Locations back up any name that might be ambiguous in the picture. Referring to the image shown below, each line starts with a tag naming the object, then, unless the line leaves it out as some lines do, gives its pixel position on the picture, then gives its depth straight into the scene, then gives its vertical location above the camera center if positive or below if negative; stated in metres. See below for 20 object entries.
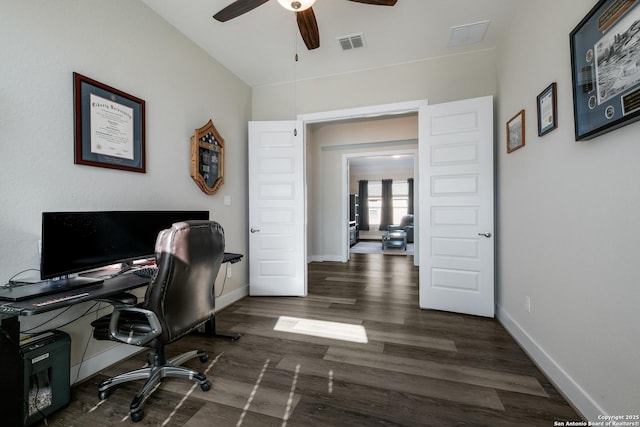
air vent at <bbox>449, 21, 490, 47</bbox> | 2.62 +1.81
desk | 1.22 -0.62
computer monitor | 1.51 -0.15
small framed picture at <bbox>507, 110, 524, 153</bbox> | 2.31 +0.72
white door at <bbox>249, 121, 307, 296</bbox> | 3.58 +0.07
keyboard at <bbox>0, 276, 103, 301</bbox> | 1.30 -0.39
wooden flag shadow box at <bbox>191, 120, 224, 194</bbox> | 2.82 +0.62
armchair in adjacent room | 8.79 -0.43
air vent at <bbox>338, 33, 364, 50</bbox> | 2.80 +1.82
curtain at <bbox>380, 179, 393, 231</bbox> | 10.48 +0.39
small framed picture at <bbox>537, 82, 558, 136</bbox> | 1.79 +0.70
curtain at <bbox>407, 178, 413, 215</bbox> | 10.18 +0.56
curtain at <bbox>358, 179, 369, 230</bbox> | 10.75 +0.37
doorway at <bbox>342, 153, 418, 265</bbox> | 9.69 +1.07
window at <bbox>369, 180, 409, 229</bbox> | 10.38 +0.51
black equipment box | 1.43 -0.90
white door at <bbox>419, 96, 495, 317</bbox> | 2.85 +0.07
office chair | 1.47 -0.52
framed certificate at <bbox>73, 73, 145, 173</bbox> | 1.86 +0.67
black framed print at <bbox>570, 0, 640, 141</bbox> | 1.13 +0.68
